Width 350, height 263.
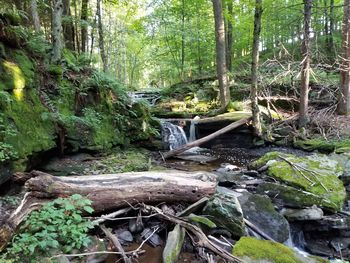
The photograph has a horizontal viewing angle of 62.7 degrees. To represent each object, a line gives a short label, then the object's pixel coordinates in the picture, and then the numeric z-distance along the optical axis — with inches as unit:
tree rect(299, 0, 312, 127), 362.6
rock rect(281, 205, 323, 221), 202.4
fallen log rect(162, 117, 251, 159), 346.8
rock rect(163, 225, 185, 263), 138.9
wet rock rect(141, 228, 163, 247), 155.2
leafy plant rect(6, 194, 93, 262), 115.0
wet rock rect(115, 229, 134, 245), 153.9
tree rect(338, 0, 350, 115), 418.8
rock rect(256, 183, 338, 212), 215.6
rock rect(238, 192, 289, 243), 184.2
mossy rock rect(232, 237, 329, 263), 137.9
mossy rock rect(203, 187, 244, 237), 168.0
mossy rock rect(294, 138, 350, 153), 343.2
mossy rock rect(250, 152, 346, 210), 229.1
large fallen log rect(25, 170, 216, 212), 151.9
